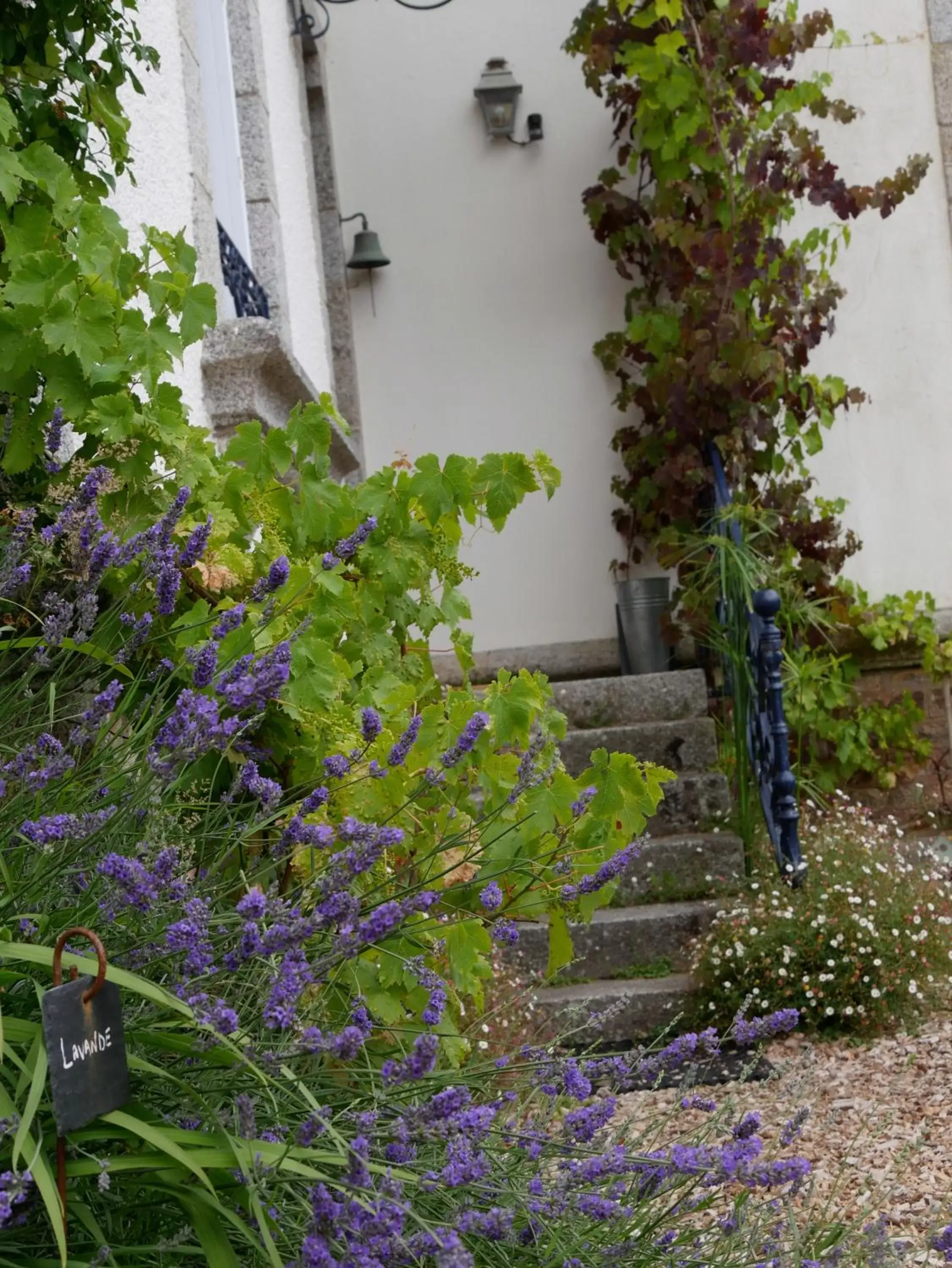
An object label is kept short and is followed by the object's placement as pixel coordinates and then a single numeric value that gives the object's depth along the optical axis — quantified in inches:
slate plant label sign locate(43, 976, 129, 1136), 36.0
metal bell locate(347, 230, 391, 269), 231.9
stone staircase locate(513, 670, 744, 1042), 148.3
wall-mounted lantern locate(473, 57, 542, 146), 230.1
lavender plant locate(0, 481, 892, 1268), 38.2
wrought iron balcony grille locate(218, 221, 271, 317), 160.7
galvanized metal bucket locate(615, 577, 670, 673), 215.2
